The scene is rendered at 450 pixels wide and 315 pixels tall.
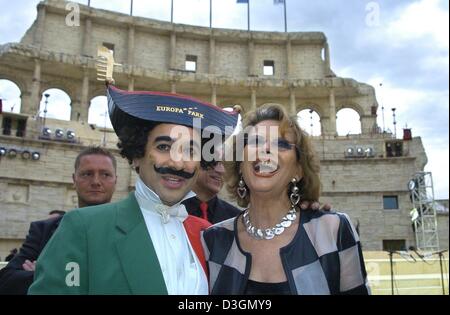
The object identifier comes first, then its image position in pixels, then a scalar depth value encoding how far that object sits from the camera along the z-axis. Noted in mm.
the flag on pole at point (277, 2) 32784
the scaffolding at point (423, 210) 26438
